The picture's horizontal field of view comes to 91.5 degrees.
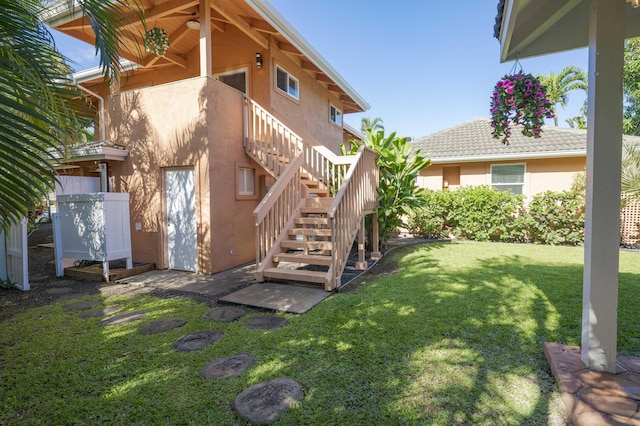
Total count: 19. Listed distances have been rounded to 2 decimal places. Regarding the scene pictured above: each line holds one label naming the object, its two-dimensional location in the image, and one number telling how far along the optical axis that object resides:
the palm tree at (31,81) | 1.66
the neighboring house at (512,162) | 10.66
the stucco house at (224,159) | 6.09
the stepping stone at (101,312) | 4.35
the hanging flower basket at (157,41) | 6.78
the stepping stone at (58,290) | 5.52
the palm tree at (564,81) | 21.56
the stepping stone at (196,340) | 3.32
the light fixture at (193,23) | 7.09
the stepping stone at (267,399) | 2.22
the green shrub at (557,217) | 9.33
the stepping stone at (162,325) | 3.79
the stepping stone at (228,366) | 2.79
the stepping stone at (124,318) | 4.09
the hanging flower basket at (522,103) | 3.37
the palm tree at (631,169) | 8.40
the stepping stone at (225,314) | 4.12
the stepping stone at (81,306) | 4.62
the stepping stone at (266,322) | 3.81
